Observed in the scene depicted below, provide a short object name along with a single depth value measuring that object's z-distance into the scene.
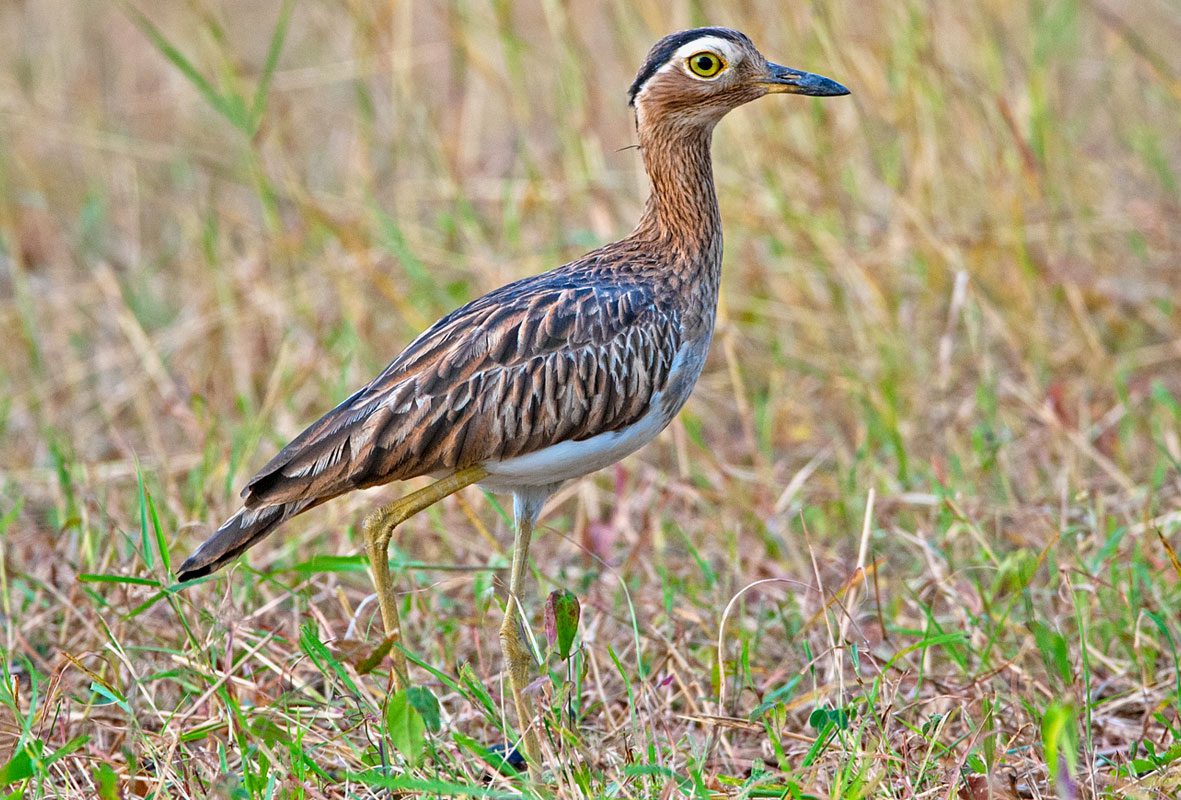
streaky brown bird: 7.54
